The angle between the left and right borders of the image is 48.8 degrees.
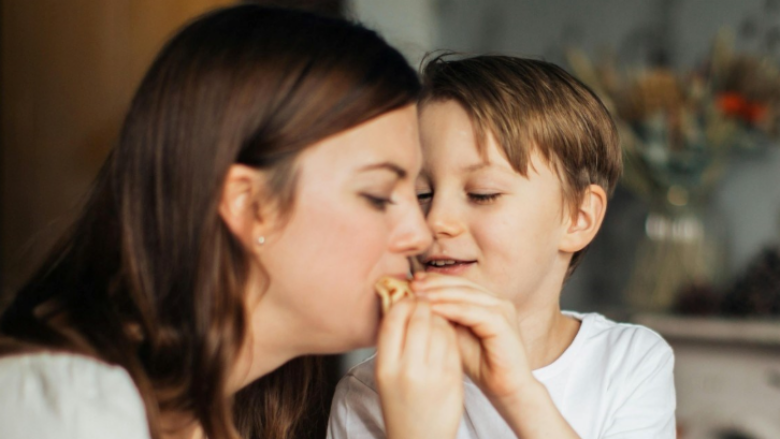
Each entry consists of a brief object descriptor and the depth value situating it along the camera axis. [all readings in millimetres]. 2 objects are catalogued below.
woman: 956
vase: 2721
